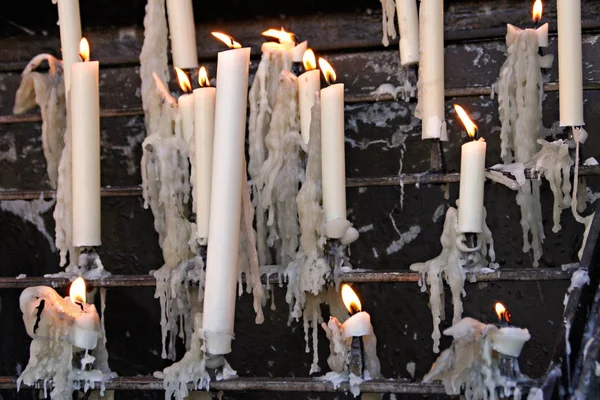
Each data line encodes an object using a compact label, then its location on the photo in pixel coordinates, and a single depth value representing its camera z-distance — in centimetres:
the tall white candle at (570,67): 152
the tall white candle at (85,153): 153
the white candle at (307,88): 158
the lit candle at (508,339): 138
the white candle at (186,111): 158
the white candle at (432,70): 154
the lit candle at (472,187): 149
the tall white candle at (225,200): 144
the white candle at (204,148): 151
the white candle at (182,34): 159
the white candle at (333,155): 151
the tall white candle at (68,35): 162
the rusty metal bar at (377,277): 150
